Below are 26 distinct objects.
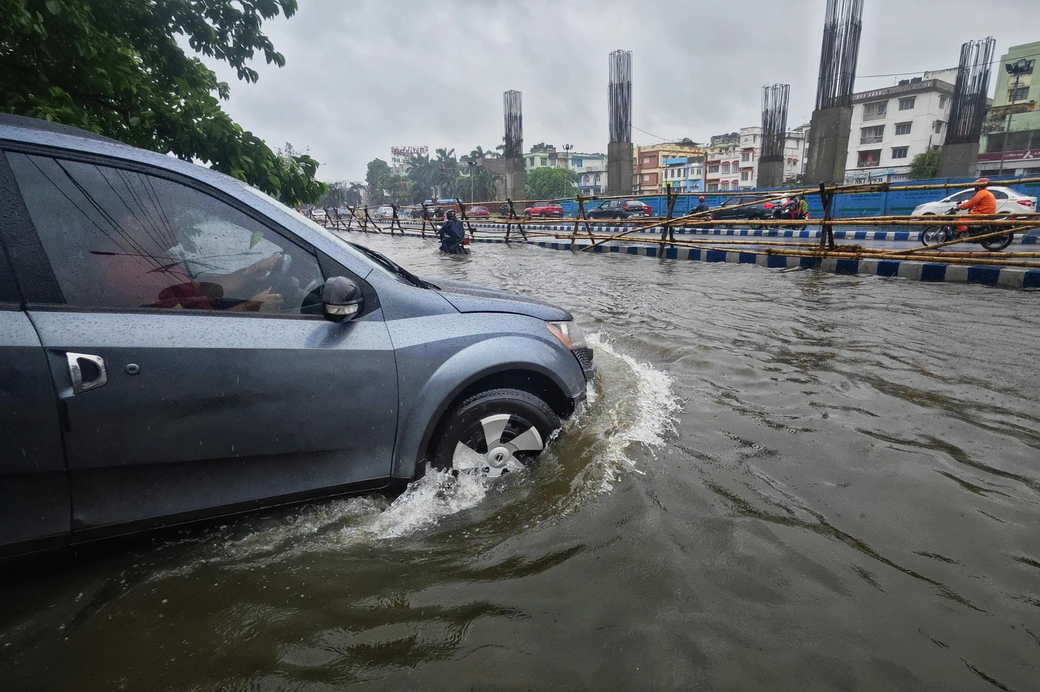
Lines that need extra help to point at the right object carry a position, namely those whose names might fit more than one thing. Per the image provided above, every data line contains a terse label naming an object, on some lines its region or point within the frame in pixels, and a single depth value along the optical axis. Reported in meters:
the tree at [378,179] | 115.56
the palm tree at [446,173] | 95.56
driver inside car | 2.15
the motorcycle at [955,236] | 12.59
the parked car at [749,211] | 24.05
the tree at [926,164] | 44.47
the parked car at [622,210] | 30.08
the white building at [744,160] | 76.56
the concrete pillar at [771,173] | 33.06
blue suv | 1.81
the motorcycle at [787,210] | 21.67
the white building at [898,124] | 55.50
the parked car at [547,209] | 35.05
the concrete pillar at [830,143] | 27.75
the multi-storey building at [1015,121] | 44.16
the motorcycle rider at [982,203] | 11.38
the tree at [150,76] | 3.78
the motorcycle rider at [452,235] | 17.47
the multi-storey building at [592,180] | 99.69
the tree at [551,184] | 90.25
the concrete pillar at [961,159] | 30.77
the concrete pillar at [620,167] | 37.94
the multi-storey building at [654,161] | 87.44
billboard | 161.02
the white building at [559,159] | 117.06
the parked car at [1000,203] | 15.32
